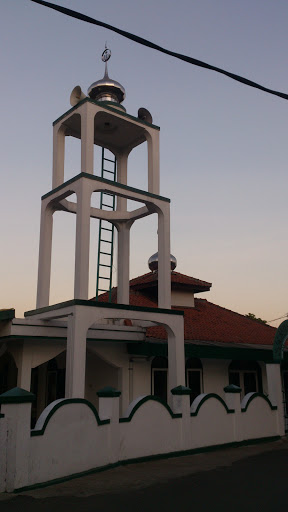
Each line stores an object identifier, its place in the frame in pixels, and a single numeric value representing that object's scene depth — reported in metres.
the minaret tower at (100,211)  13.10
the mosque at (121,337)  13.01
